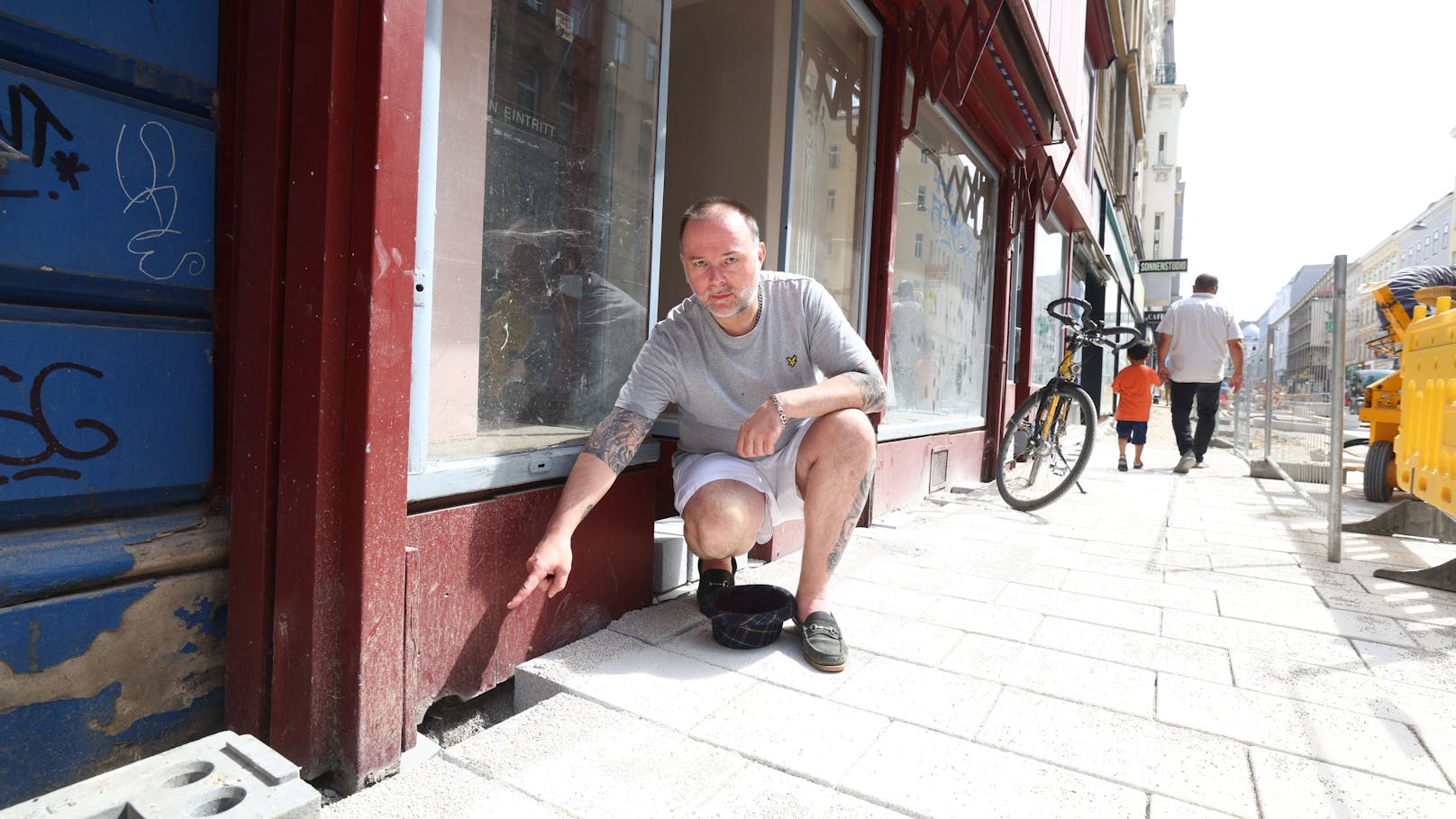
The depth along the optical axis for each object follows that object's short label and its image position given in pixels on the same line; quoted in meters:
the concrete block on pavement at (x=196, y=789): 1.08
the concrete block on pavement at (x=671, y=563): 2.85
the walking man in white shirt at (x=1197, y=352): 7.58
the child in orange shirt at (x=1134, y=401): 7.75
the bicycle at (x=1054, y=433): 4.95
